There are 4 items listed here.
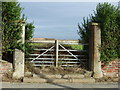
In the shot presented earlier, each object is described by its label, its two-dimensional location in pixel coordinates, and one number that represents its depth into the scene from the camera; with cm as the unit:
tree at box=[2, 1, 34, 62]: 687
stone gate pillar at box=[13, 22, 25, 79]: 693
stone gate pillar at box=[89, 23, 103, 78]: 723
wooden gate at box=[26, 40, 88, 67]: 756
